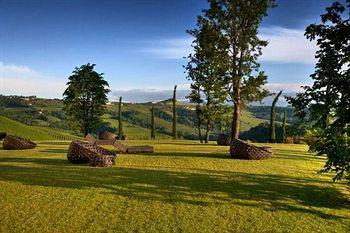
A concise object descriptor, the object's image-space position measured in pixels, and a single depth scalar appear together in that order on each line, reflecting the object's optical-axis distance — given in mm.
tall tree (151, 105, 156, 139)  82938
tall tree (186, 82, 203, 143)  53844
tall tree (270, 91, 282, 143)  73375
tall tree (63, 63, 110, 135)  61125
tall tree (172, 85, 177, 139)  76750
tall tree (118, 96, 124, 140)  81000
